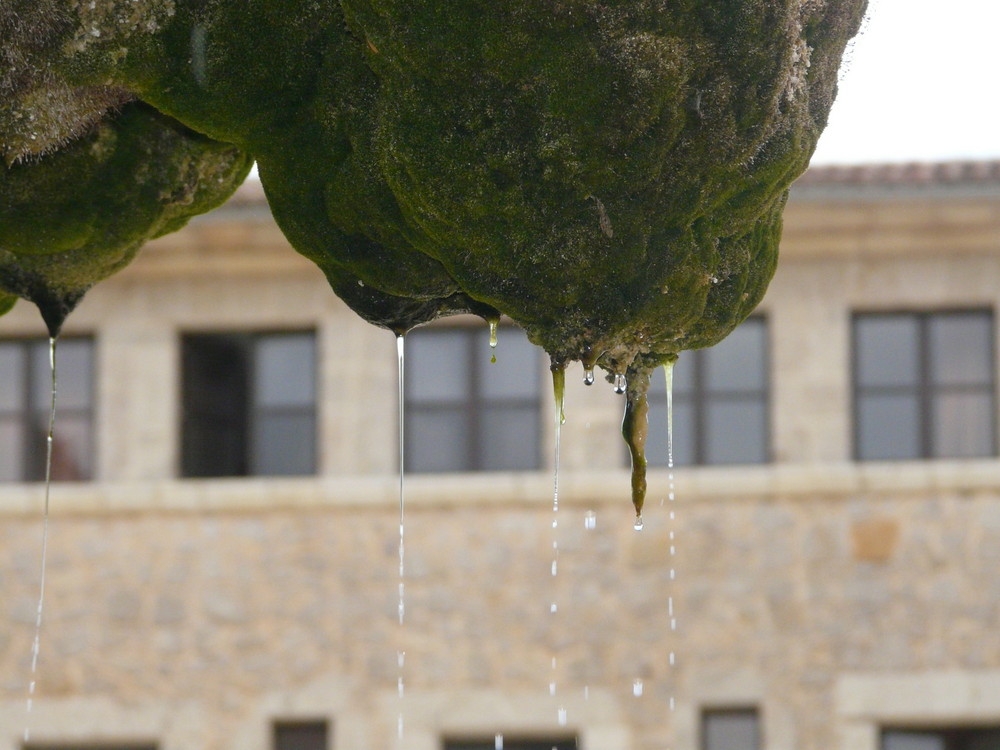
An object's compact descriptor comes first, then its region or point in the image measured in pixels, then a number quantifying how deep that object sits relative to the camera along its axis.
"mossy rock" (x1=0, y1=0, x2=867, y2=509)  5.13
